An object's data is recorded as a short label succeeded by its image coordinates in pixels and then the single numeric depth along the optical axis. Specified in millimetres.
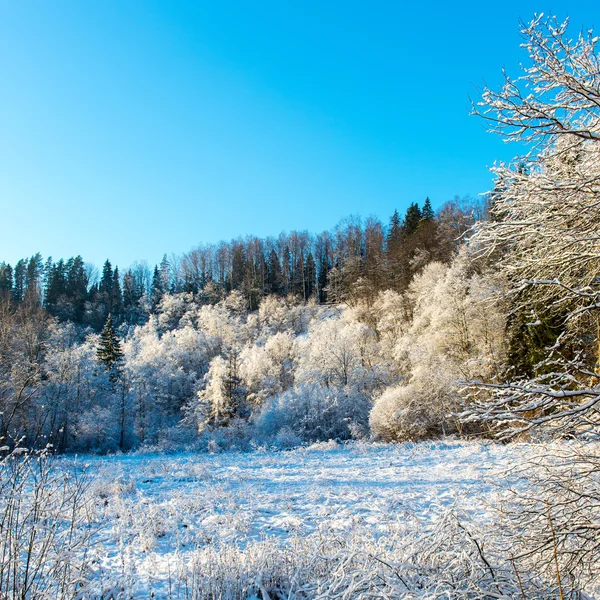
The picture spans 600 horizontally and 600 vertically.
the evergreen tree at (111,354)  35091
